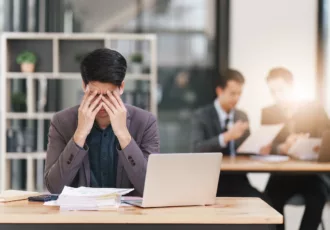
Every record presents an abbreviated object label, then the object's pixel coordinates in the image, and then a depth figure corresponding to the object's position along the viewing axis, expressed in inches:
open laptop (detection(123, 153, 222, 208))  82.5
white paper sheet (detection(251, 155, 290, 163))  163.5
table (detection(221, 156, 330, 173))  152.7
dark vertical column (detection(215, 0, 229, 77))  249.3
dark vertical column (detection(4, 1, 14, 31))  247.6
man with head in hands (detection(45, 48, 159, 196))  101.2
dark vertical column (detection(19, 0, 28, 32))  249.4
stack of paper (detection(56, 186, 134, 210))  84.3
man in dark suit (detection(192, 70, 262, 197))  172.1
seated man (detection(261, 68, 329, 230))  167.5
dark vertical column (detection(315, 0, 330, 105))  246.4
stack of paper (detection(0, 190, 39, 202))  93.5
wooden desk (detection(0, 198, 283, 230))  78.5
